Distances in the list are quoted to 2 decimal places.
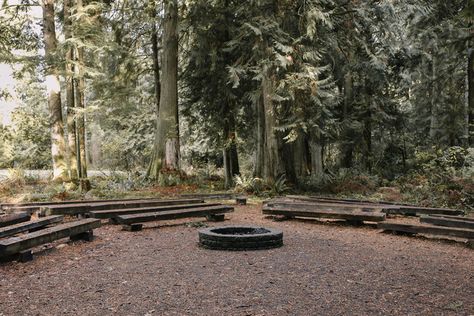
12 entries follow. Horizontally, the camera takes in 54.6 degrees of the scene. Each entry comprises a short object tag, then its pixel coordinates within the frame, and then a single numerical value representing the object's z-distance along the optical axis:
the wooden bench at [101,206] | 10.73
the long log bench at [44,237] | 7.05
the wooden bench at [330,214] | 10.81
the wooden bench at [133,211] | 10.54
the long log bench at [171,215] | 10.17
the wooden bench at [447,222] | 9.66
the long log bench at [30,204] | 11.49
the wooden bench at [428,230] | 9.02
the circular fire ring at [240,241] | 8.22
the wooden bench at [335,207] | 11.49
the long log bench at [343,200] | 13.34
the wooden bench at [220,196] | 14.90
